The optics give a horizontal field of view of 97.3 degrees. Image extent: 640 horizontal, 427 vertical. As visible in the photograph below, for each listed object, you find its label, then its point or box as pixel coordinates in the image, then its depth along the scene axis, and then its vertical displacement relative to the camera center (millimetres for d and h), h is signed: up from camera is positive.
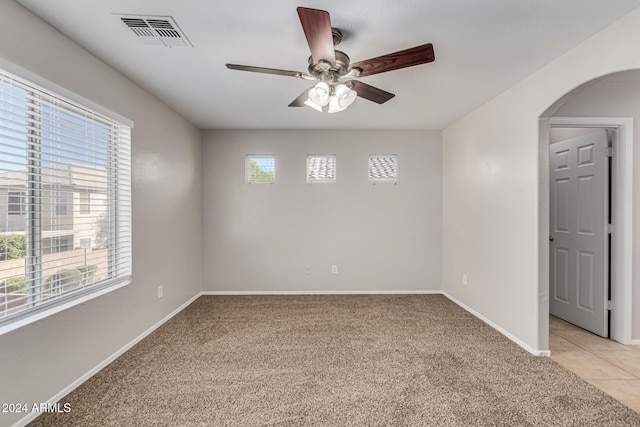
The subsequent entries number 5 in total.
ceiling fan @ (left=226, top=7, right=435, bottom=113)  1461 +903
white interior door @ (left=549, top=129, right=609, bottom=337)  2752 -205
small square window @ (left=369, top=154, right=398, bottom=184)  4227 +677
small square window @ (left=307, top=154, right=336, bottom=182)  4211 +658
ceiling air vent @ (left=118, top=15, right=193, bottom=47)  1733 +1187
